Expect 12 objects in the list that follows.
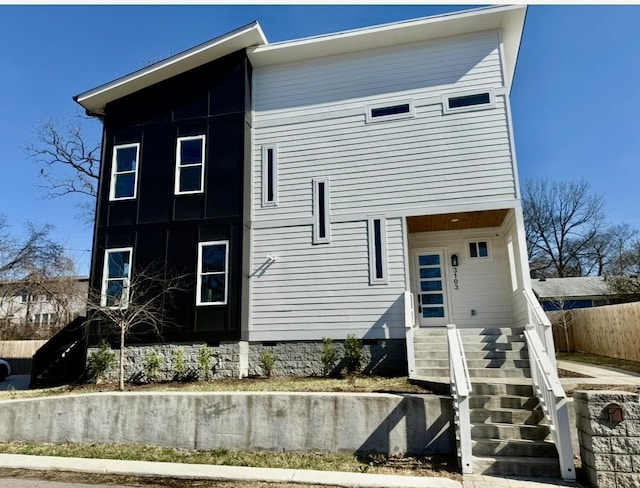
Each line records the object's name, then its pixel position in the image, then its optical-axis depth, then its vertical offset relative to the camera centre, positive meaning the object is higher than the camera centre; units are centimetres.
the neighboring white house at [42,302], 1888 +97
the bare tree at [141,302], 1027 +42
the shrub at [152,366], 989 -110
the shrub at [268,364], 963 -106
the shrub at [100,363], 1014 -103
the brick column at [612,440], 443 -136
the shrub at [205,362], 962 -100
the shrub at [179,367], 980 -111
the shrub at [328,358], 934 -92
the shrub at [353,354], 927 -84
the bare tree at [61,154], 1886 +746
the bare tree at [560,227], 3116 +625
